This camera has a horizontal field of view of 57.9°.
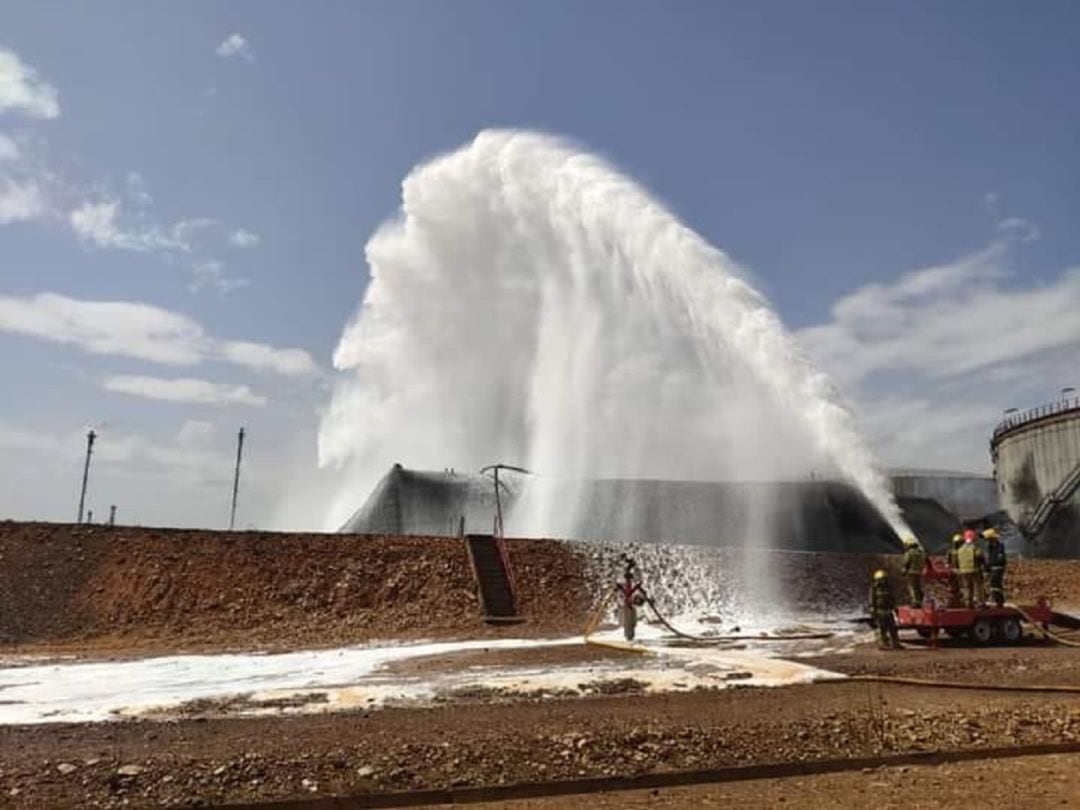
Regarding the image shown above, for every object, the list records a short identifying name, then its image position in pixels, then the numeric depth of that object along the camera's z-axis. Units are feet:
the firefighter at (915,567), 71.56
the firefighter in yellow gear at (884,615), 69.56
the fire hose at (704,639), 78.48
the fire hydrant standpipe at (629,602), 78.33
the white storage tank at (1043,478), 180.24
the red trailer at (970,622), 69.41
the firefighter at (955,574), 71.97
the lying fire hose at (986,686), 47.10
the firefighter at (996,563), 71.46
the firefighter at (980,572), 71.26
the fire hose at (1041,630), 70.88
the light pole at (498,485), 140.97
